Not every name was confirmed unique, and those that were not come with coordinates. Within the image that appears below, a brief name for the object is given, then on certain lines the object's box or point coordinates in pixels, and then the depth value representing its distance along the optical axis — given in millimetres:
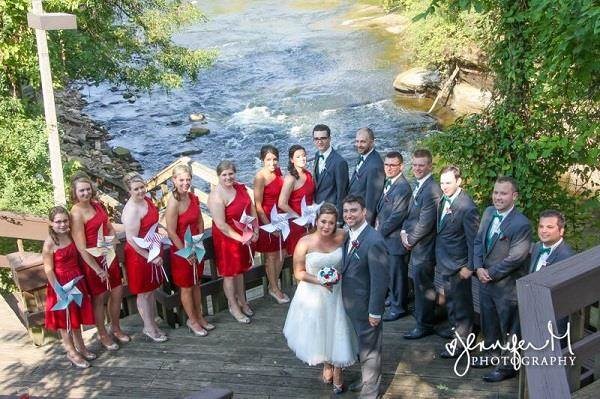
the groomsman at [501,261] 5395
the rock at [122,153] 20469
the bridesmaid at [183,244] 6245
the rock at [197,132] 22438
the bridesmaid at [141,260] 6195
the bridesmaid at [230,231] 6590
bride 5406
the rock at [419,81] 24016
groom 5203
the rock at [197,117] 23578
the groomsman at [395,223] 6555
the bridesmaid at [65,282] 5844
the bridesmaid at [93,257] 5973
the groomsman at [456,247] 5918
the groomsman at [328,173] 7289
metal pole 9031
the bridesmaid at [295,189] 7051
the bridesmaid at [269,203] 6965
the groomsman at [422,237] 6234
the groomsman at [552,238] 4949
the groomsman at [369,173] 7074
